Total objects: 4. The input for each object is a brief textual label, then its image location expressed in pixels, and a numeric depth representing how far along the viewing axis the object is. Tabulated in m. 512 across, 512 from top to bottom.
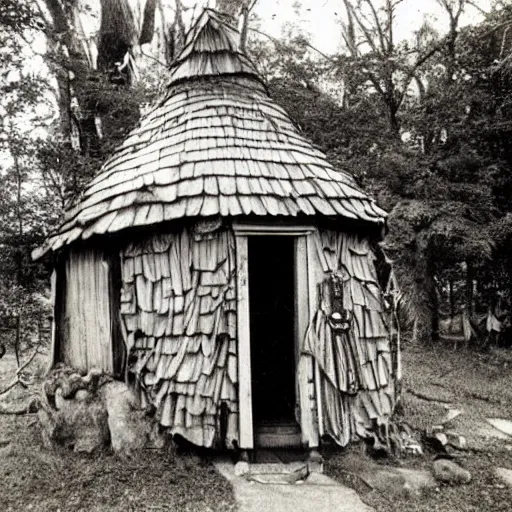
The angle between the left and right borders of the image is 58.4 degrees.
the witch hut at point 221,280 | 4.42
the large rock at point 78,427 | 4.68
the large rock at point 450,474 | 4.08
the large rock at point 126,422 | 4.50
